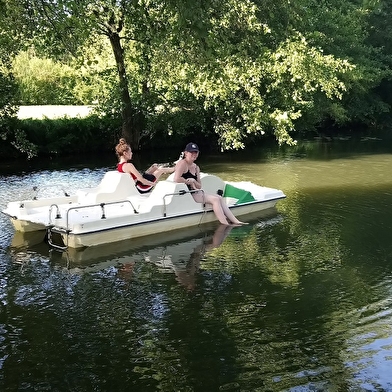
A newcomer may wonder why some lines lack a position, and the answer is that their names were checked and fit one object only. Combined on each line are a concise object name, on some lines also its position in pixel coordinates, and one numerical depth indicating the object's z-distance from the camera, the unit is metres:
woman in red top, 9.80
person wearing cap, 9.78
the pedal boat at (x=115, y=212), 8.48
